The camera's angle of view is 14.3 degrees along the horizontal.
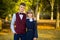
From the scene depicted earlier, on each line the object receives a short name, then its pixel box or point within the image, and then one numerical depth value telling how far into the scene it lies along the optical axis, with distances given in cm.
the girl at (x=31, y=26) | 560
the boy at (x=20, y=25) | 559
